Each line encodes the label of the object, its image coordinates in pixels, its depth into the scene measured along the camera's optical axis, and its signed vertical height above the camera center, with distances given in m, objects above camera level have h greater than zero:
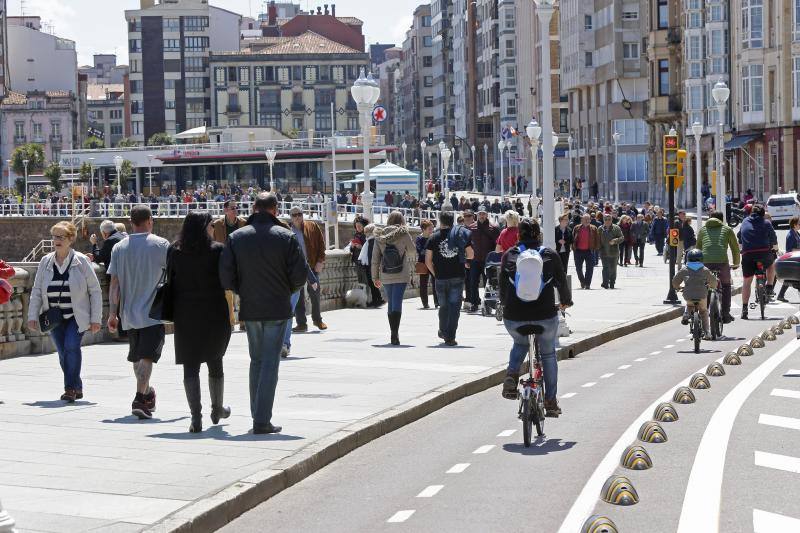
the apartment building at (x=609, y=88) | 106.12 +7.14
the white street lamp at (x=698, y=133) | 52.39 +1.89
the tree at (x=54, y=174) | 140.50 +2.78
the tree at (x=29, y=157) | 157.38 +4.81
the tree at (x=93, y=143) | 169.50 +6.56
